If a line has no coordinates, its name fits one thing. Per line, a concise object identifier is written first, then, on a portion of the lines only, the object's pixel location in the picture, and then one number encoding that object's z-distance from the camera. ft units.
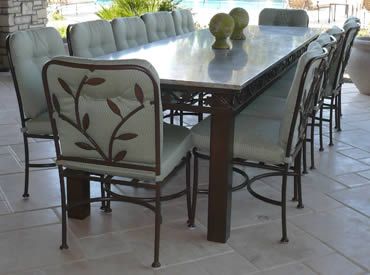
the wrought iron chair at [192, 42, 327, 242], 7.95
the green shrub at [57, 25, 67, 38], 25.77
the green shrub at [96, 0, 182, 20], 22.85
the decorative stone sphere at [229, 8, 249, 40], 12.96
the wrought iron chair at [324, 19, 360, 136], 12.35
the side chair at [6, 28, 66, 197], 9.04
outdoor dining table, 7.95
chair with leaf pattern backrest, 6.91
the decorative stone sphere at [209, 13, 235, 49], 11.26
